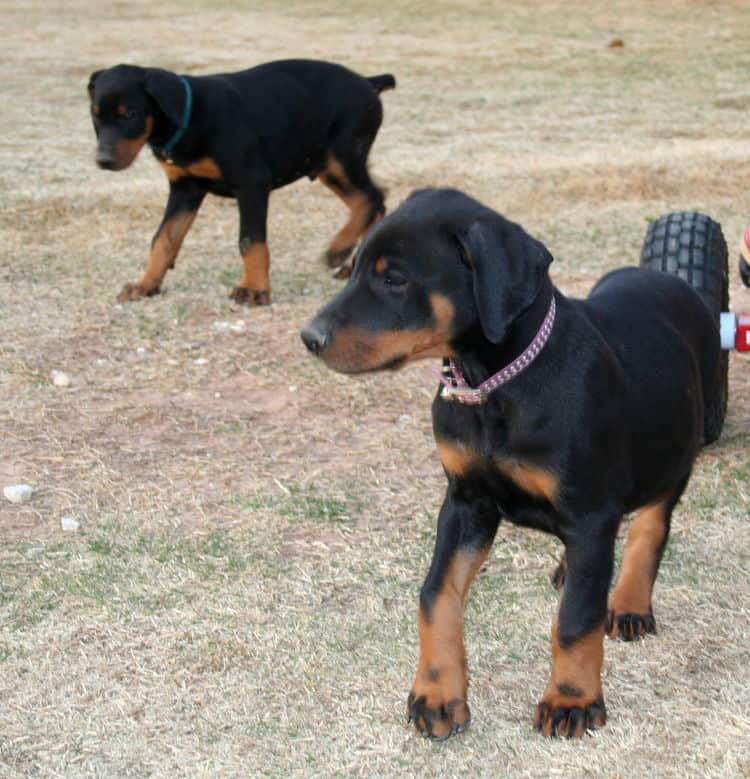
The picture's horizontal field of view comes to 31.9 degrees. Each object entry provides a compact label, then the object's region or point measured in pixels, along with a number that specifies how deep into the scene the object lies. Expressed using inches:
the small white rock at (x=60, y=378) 220.8
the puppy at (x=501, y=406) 116.9
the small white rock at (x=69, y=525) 169.9
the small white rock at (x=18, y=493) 178.4
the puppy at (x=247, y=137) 252.2
